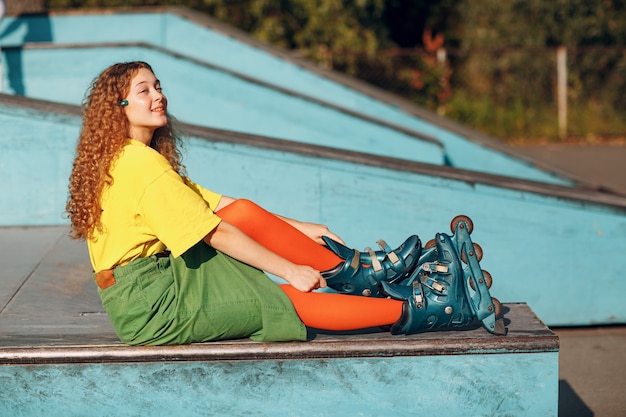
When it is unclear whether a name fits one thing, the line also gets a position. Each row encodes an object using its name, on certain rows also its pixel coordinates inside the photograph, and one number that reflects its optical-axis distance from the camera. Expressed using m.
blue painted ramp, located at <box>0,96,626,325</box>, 5.11
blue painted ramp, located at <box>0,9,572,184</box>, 7.52
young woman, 3.22
